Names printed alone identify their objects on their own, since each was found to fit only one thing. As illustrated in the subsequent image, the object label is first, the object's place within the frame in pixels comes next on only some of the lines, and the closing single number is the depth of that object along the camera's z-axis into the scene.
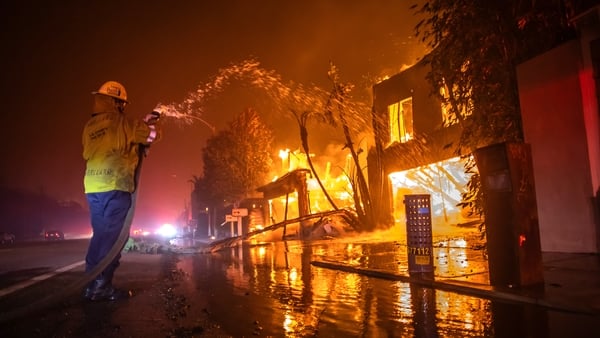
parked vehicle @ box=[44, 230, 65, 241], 50.41
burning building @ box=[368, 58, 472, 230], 20.44
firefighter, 5.10
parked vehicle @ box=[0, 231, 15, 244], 38.84
